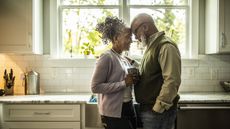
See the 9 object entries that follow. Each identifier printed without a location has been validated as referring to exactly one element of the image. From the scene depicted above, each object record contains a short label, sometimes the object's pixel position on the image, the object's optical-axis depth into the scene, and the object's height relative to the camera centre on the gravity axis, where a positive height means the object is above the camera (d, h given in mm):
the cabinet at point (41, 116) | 2654 -511
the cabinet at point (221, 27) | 2924 +337
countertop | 2619 -366
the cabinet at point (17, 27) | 2928 +343
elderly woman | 2072 -173
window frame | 3373 +436
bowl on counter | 3244 -289
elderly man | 1902 -114
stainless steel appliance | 2586 -510
